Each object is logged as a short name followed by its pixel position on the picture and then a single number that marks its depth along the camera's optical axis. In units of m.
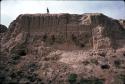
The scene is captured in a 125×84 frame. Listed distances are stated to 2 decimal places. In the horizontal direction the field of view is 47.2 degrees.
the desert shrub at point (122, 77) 13.73
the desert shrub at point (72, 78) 13.56
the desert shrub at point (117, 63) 14.59
